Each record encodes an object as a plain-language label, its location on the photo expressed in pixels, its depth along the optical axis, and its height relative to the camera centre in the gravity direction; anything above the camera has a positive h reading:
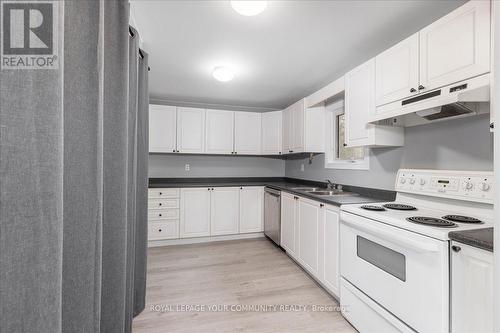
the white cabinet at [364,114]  2.04 +0.51
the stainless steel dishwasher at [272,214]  3.33 -0.74
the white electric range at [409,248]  1.20 -0.51
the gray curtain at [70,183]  0.50 -0.05
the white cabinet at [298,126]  3.32 +0.62
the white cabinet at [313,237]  2.07 -0.77
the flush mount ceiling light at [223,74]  2.68 +1.12
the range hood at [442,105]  1.25 +0.41
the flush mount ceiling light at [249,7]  1.51 +1.09
